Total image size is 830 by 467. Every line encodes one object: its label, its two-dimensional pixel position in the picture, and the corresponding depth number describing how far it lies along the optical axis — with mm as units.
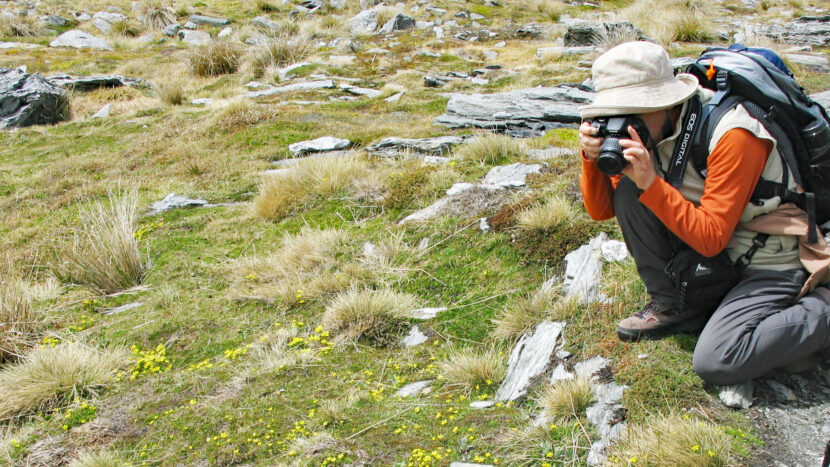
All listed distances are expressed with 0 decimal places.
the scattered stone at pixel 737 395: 2717
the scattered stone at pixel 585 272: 3883
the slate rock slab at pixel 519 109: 8930
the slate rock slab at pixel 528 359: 3402
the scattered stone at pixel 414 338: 4273
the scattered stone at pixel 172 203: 7614
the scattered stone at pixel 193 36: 23906
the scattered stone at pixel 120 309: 5352
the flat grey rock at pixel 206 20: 26312
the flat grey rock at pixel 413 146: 8031
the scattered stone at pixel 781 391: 2754
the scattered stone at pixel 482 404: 3367
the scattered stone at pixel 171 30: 25250
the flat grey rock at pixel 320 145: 8930
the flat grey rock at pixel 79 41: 22781
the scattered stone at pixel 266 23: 23325
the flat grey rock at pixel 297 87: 13664
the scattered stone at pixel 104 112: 13734
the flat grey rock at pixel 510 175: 6039
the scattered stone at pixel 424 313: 4512
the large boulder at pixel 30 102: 13461
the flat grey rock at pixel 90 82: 15531
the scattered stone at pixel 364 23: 22609
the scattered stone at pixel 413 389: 3636
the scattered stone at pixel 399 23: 21516
